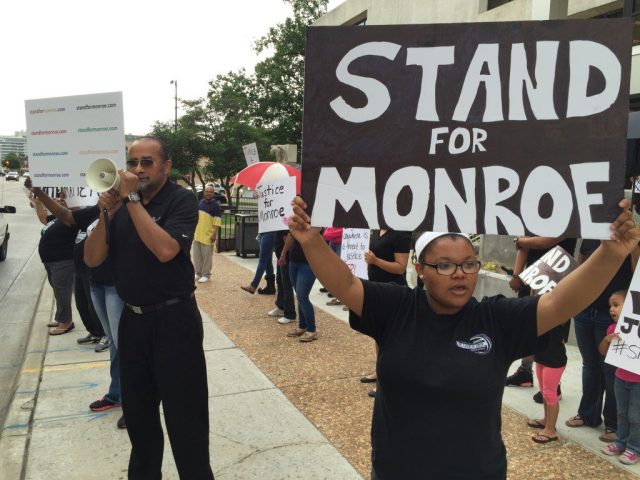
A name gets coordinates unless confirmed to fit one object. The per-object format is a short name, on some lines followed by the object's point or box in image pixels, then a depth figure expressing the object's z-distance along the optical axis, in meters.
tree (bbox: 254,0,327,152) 32.38
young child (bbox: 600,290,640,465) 3.46
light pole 24.73
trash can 12.75
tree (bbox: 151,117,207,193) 22.64
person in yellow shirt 9.80
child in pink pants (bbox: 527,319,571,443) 3.79
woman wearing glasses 1.77
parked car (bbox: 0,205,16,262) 11.74
